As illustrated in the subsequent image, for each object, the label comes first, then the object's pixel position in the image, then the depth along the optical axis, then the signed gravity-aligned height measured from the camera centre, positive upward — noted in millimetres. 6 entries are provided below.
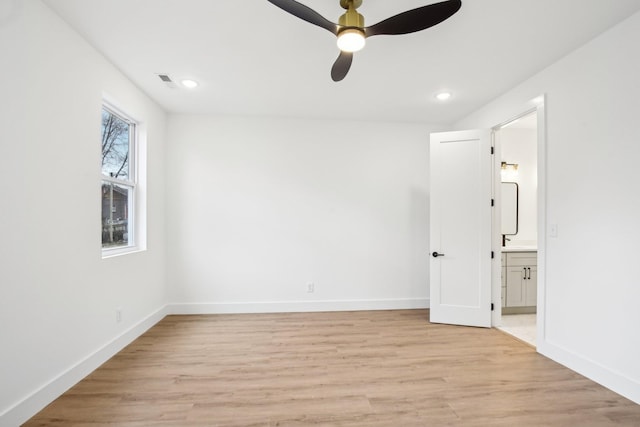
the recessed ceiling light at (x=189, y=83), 2959 +1307
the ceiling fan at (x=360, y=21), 1562 +1086
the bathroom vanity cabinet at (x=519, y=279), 3844 -852
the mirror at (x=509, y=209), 4391 +67
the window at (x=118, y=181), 2797 +301
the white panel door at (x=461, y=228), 3408 -172
